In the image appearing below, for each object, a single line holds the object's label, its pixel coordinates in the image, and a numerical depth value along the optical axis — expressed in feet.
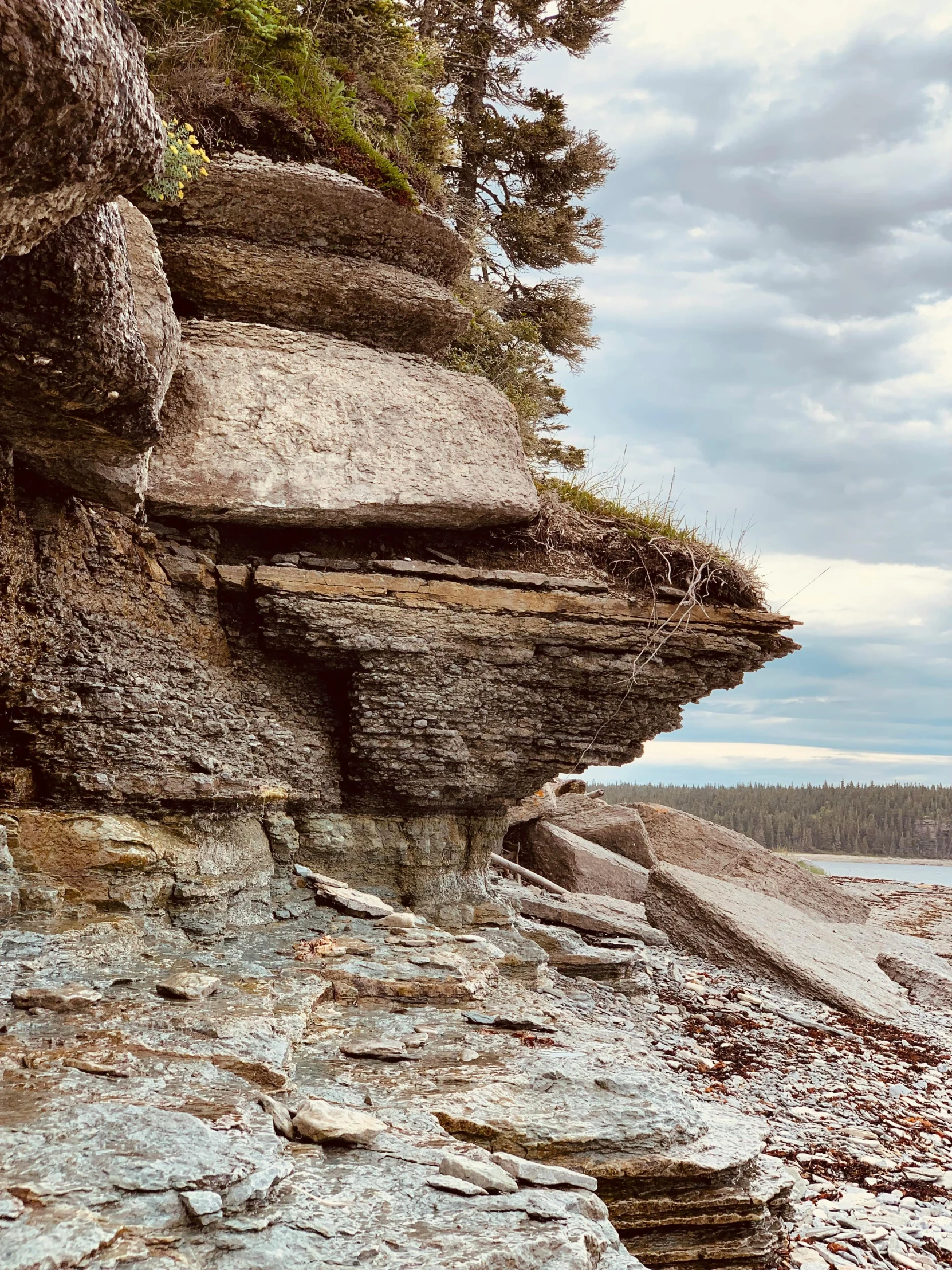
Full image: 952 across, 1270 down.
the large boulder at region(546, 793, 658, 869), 49.19
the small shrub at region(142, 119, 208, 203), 22.99
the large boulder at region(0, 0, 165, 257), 7.83
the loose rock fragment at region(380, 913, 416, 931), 23.67
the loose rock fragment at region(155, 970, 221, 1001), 16.52
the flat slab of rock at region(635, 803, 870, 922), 48.01
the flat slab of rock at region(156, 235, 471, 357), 25.44
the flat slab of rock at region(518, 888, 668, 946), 34.91
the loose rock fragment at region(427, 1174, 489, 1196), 11.19
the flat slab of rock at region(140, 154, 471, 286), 24.82
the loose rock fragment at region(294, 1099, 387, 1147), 12.05
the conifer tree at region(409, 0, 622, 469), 60.08
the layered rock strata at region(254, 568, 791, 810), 24.36
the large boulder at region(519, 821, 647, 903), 44.39
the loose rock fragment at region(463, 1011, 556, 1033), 18.99
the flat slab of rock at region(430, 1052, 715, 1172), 14.19
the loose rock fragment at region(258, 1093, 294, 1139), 12.14
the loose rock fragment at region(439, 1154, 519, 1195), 11.51
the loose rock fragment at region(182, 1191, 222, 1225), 9.38
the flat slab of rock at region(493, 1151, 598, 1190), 12.29
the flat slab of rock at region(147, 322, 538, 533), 23.76
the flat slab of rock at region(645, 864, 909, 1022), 34.35
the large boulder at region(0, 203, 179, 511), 12.40
